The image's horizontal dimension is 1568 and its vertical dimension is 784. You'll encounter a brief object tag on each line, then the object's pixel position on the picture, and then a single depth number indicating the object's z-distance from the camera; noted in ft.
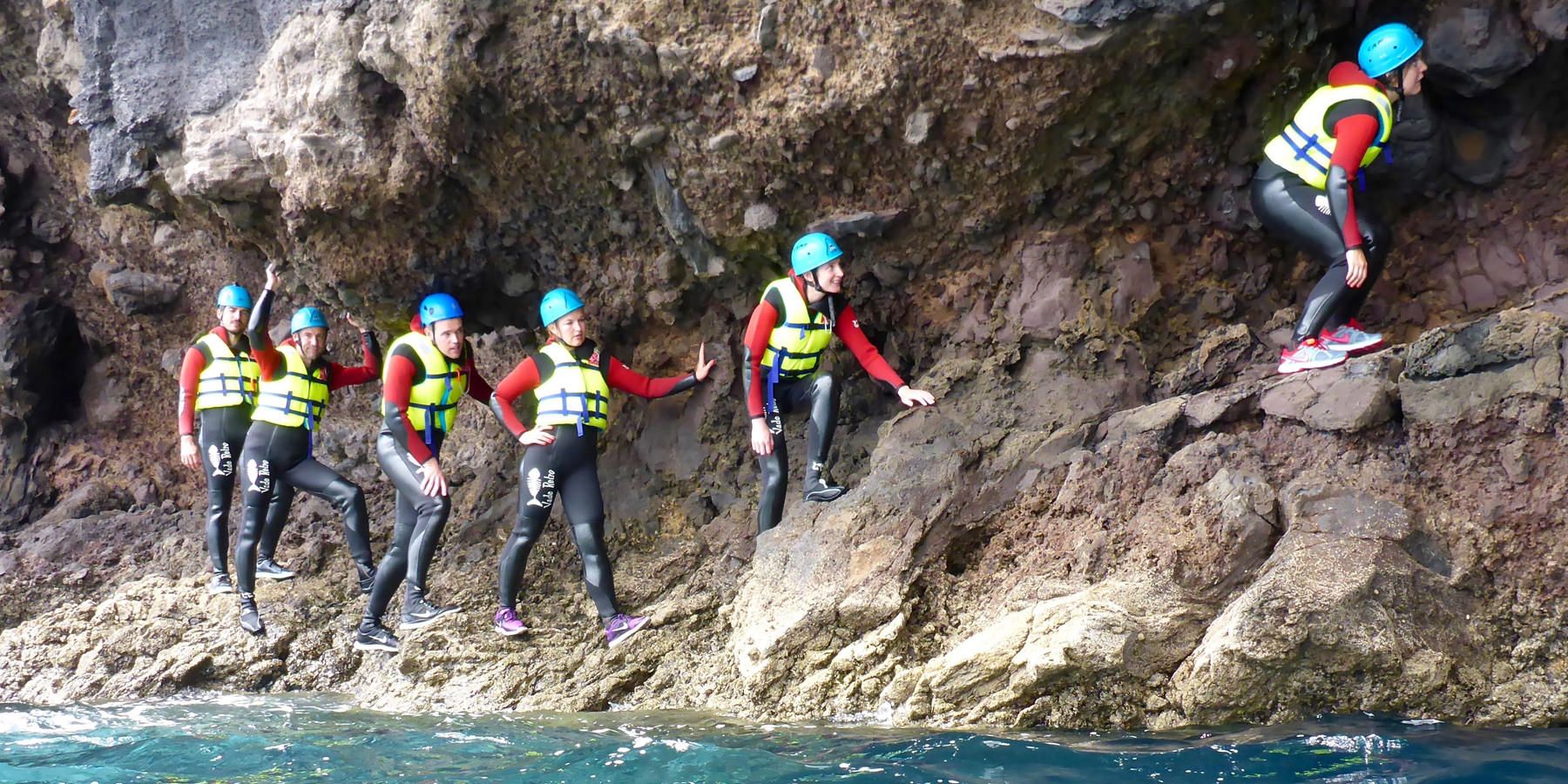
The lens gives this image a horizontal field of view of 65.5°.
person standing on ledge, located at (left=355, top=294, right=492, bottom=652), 22.74
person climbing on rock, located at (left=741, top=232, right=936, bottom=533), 21.26
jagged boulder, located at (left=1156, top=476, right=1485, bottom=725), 14.38
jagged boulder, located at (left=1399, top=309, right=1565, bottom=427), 15.16
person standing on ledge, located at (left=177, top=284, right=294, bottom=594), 26.27
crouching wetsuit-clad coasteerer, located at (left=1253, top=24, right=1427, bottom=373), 18.30
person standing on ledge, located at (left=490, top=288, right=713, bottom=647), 21.57
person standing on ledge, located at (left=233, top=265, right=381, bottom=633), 24.79
